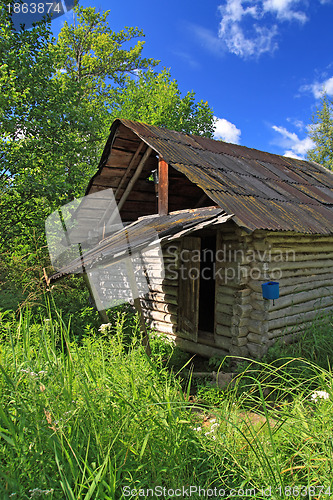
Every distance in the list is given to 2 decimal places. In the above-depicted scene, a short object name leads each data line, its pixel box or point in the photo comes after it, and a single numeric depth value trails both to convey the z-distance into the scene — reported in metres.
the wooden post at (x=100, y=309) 6.04
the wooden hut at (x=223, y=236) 6.23
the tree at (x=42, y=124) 10.57
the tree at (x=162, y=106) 23.59
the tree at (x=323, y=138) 29.39
